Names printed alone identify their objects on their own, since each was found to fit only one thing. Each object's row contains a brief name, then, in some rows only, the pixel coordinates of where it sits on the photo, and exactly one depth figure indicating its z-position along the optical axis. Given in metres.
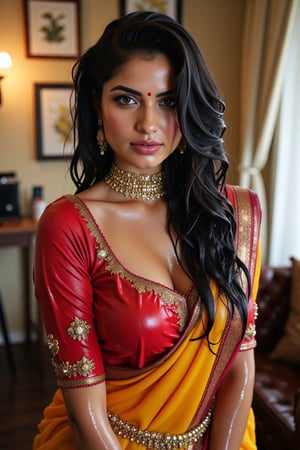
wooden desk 2.89
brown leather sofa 1.87
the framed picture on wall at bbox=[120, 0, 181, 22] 3.23
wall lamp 2.96
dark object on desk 3.13
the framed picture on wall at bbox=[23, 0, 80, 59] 3.12
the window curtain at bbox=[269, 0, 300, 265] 3.00
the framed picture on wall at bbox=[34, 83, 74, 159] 3.22
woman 0.92
